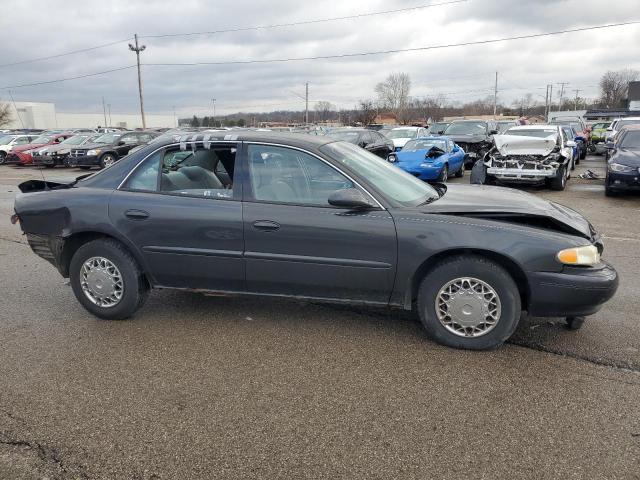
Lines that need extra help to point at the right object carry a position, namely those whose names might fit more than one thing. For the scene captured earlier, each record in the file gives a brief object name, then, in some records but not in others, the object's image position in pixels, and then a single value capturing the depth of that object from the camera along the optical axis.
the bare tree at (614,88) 101.19
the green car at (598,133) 27.04
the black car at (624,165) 10.62
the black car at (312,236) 3.59
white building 91.81
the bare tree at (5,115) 76.05
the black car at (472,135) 17.97
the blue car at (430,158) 13.24
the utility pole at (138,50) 42.22
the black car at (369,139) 16.02
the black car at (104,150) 21.30
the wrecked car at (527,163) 12.37
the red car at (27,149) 24.38
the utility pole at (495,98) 76.25
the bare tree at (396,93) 90.31
